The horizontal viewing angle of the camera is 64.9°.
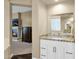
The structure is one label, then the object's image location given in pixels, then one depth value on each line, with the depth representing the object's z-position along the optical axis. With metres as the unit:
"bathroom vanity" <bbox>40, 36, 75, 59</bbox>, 1.69
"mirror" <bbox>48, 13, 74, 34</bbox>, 2.03
